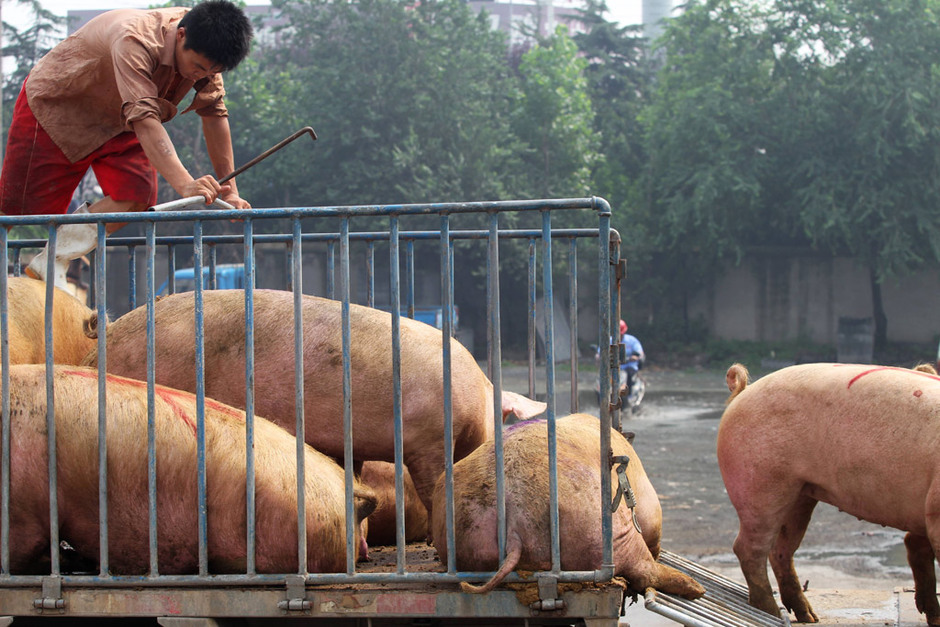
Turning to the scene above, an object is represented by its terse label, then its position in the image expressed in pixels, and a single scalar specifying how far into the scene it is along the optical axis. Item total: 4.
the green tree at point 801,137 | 21.62
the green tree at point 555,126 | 25.45
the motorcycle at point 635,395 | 14.51
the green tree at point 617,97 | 27.09
